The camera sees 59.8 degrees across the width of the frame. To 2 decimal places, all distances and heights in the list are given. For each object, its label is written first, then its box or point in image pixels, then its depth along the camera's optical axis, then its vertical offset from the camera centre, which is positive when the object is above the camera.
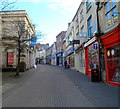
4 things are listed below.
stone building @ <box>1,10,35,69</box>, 12.30 +3.05
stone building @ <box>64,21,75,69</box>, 19.51 +1.58
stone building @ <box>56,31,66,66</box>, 32.65 +4.43
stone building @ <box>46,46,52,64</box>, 48.64 +2.39
